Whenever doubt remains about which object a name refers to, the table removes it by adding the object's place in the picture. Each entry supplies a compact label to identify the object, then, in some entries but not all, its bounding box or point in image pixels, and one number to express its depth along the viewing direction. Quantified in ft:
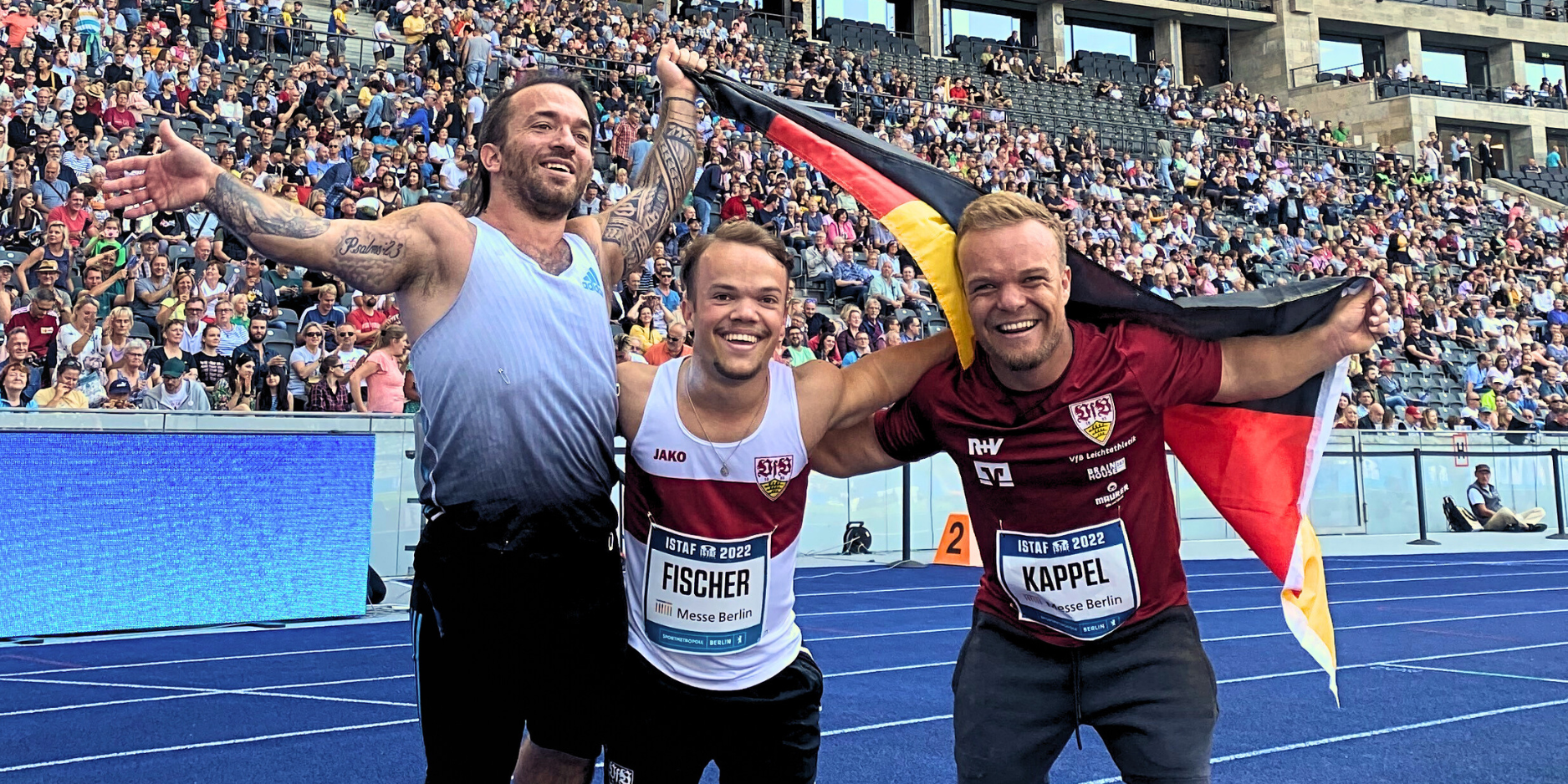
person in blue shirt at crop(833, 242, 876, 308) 52.80
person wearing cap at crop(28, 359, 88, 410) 29.58
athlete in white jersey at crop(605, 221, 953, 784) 10.05
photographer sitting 53.31
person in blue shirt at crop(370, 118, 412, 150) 48.99
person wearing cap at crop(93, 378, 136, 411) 30.14
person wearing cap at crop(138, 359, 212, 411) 30.83
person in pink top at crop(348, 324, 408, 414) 33.40
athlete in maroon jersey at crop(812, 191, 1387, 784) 10.39
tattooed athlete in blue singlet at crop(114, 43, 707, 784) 9.47
